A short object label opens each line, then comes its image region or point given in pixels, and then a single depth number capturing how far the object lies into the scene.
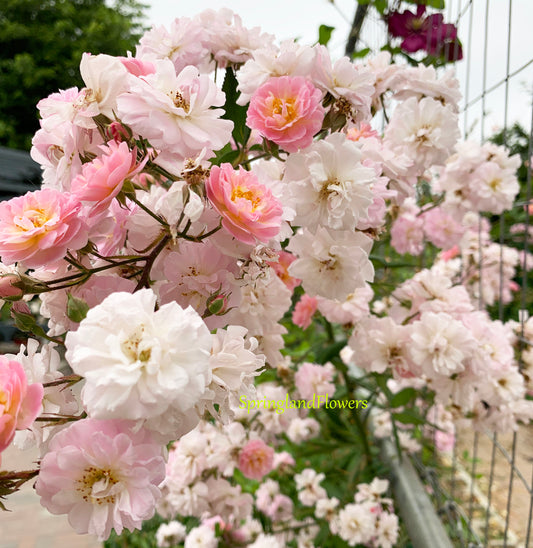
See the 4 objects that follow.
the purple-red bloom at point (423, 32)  0.87
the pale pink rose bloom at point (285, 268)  0.62
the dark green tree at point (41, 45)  6.91
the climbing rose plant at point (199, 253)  0.29
